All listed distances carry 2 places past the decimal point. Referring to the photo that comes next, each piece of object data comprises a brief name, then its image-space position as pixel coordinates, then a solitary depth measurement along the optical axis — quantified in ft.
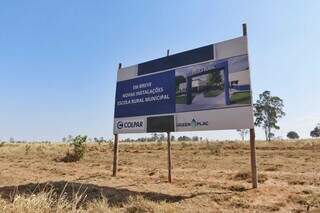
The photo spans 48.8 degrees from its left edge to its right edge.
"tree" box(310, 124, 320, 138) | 376.37
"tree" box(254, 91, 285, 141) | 274.77
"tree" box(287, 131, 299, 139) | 406.82
